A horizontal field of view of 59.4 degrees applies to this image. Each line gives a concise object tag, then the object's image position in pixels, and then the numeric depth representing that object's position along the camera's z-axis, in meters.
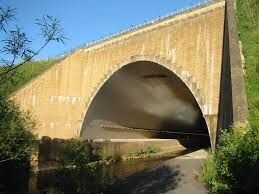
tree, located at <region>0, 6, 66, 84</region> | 5.21
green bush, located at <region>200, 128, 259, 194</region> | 5.37
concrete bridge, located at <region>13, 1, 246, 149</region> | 12.41
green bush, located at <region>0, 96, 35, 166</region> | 8.87
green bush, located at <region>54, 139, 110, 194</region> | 8.15
